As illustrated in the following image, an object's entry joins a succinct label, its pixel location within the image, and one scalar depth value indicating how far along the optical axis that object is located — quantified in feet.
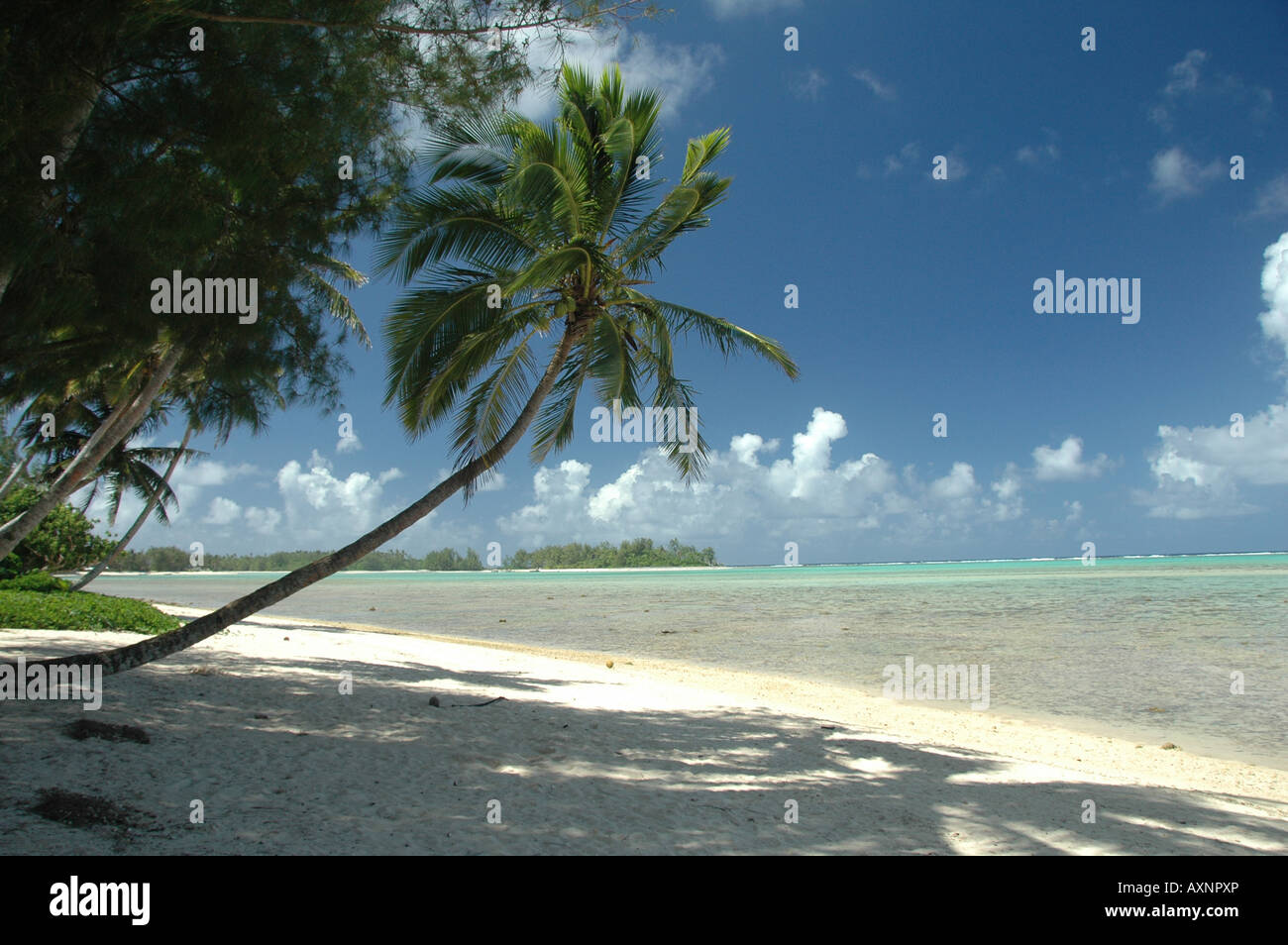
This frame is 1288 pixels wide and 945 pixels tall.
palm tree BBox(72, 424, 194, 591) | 58.96
